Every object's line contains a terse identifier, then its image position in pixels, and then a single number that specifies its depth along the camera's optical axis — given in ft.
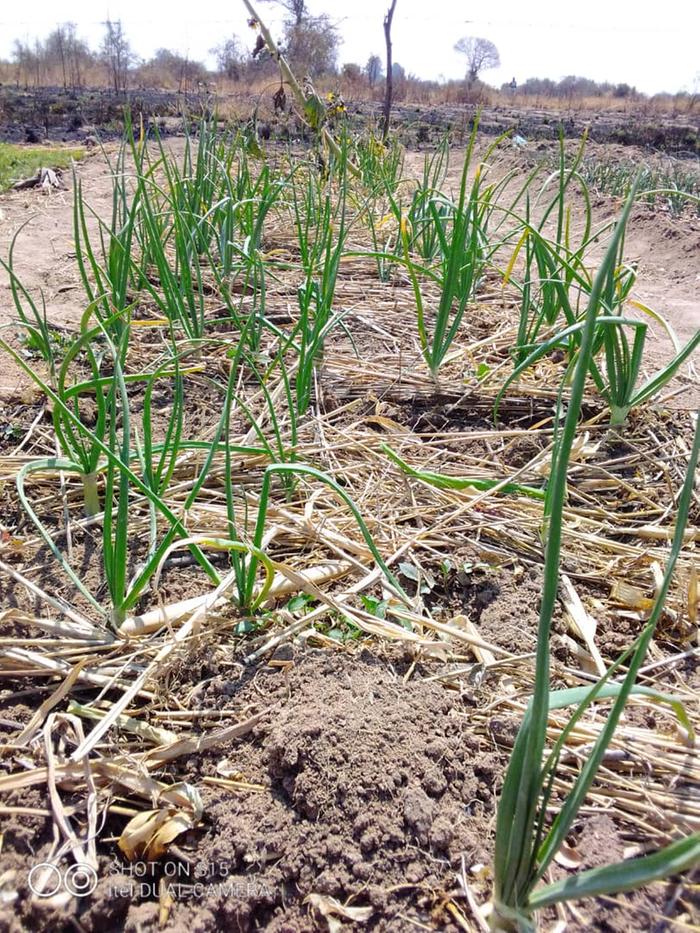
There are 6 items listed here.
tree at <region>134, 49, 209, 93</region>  72.49
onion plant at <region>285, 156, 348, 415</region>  4.59
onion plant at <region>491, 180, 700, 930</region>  1.44
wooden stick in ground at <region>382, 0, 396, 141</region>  19.23
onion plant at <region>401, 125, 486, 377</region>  4.93
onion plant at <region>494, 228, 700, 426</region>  4.43
